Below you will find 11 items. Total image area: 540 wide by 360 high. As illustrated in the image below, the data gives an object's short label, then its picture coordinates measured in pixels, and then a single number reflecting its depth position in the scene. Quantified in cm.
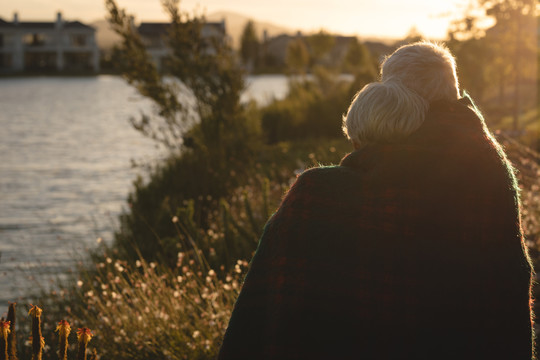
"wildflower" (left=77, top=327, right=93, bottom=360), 234
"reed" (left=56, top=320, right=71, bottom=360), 234
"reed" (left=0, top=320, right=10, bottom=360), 235
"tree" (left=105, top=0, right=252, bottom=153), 1020
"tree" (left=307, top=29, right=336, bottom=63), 4938
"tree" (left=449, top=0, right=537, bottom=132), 2045
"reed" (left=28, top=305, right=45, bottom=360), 242
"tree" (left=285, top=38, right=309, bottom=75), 3531
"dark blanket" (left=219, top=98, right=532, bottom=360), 246
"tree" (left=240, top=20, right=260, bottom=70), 9265
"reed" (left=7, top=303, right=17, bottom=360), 258
